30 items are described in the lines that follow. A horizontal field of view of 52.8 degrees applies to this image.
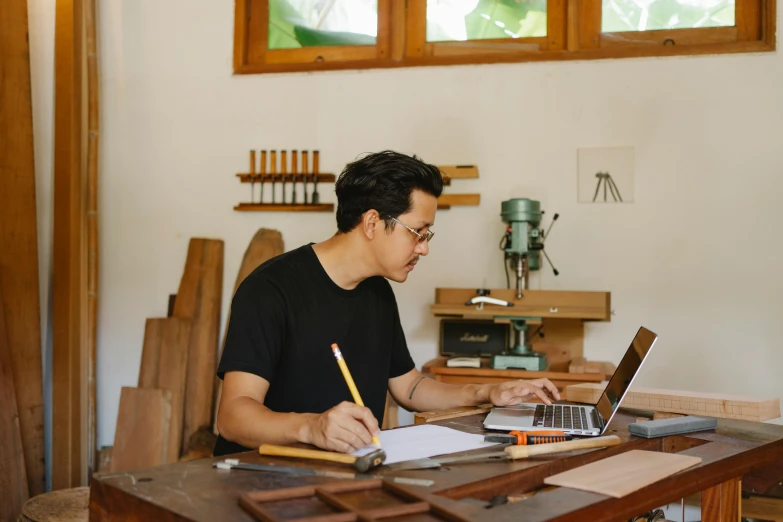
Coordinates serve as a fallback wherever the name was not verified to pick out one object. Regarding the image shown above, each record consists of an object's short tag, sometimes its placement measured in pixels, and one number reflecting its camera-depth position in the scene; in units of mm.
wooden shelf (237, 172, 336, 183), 4215
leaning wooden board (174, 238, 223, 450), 4074
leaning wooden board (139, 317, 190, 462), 4051
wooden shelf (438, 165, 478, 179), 3969
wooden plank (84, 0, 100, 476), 4188
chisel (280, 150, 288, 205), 4242
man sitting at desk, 1909
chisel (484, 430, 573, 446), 1595
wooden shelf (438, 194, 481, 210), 3994
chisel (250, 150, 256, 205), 4289
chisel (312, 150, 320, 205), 4176
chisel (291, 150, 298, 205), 4215
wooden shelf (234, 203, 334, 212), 4180
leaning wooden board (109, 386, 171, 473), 3719
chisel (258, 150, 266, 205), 4270
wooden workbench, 1136
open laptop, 1742
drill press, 3500
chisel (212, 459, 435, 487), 1289
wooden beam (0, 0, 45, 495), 3766
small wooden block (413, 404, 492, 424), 1990
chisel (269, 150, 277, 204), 4262
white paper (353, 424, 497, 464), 1514
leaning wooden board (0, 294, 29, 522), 3473
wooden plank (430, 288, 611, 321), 3469
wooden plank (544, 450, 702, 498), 1240
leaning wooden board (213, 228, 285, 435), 4207
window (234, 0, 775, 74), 3861
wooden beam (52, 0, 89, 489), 3947
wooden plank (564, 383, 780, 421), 2027
